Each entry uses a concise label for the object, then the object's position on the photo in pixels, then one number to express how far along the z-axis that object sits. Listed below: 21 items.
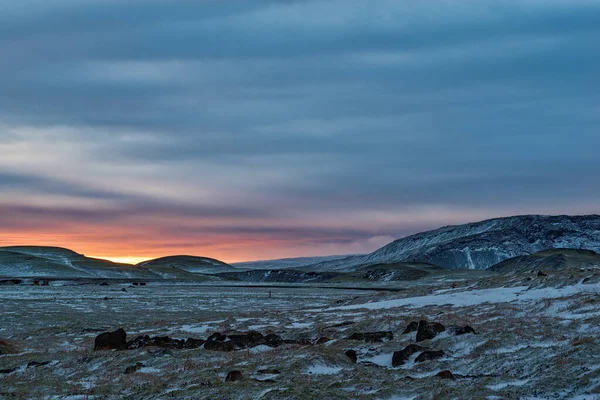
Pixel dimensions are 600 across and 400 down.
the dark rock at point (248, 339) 29.62
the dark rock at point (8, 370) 26.06
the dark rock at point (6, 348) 31.67
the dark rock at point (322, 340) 30.38
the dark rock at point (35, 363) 26.78
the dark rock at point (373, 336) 28.42
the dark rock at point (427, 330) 26.72
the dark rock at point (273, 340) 29.86
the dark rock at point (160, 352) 26.27
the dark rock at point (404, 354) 23.20
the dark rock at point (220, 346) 28.93
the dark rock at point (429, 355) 22.94
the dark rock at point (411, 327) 29.17
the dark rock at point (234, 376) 19.58
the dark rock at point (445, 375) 19.22
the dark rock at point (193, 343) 30.64
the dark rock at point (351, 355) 23.96
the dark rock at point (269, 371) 20.76
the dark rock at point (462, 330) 26.31
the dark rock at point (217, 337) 31.16
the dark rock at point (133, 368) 23.66
